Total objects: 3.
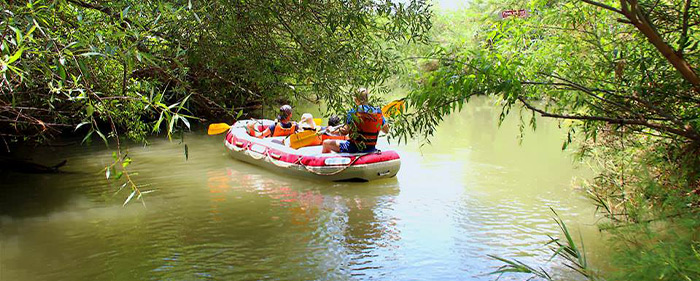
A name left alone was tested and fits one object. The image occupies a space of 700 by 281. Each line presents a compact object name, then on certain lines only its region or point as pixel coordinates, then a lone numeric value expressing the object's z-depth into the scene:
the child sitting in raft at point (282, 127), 9.49
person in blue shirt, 7.58
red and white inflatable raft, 8.02
